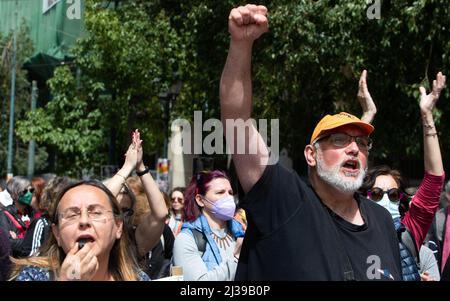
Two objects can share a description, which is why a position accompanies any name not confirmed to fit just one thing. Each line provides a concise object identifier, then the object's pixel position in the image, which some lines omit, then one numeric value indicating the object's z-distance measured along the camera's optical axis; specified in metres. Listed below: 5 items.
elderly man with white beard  2.73
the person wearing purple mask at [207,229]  4.12
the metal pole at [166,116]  17.11
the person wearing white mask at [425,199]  3.64
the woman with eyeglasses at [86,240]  2.79
